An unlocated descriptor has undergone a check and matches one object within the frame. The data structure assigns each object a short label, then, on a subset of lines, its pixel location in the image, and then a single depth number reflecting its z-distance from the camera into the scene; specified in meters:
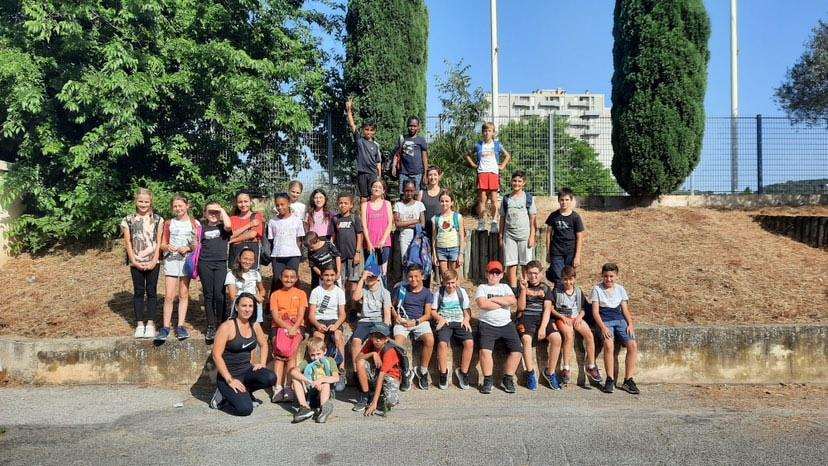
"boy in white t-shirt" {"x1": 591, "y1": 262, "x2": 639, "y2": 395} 7.05
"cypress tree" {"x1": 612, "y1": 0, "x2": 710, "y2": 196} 12.08
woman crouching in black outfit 6.36
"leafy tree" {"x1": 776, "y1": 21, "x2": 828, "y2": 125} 16.81
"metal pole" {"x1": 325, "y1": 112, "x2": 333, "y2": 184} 12.51
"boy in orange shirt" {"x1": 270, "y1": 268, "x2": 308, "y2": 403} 6.84
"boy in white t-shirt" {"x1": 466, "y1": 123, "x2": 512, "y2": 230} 9.67
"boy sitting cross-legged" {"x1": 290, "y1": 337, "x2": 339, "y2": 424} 6.16
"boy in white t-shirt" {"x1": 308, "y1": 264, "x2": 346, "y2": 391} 7.06
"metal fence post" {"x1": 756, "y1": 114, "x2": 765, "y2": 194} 12.80
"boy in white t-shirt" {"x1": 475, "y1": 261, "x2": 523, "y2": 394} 7.05
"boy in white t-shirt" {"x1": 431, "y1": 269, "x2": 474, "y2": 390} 7.11
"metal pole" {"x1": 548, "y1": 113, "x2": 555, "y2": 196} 12.88
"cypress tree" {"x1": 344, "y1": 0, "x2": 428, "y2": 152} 12.30
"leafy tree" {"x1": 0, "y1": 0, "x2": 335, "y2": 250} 9.83
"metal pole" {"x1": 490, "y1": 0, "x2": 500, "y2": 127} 14.40
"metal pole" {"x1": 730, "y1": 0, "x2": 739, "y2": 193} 16.46
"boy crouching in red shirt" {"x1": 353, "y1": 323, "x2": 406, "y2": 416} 6.30
